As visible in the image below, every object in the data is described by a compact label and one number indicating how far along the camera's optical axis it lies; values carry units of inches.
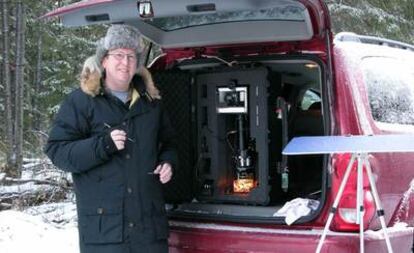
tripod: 134.3
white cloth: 147.5
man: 144.9
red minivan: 144.4
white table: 125.6
